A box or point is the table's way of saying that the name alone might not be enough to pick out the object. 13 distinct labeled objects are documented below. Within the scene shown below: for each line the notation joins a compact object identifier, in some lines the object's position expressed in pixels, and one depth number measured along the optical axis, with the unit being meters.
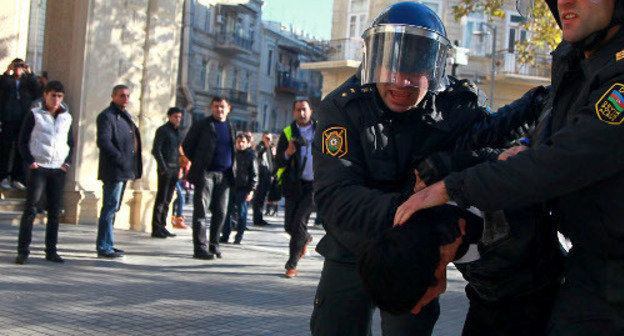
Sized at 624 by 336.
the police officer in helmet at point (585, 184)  2.21
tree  13.00
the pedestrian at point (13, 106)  11.25
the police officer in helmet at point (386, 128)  3.01
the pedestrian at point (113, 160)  8.56
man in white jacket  7.80
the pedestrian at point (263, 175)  15.45
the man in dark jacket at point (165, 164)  11.15
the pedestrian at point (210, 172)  9.16
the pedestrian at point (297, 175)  8.09
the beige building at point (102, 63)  11.53
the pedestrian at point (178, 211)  13.15
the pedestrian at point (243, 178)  12.13
